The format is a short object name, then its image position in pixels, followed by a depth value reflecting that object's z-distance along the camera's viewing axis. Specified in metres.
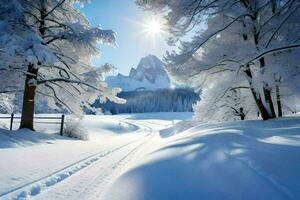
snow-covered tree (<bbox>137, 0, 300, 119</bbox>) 7.89
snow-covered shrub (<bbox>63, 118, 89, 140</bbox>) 15.30
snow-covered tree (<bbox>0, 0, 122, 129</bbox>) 8.88
